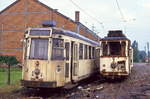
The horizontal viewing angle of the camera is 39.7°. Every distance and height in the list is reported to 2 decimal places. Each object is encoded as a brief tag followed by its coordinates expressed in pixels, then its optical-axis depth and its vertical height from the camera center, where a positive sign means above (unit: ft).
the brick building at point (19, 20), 102.55 +18.22
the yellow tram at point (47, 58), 30.86 -0.31
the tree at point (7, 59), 47.66 -0.67
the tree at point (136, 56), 213.37 -0.79
